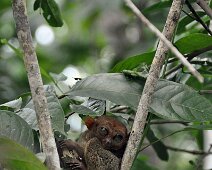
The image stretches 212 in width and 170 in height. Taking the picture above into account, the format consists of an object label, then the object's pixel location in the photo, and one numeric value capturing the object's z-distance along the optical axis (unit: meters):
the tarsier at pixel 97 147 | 6.05
